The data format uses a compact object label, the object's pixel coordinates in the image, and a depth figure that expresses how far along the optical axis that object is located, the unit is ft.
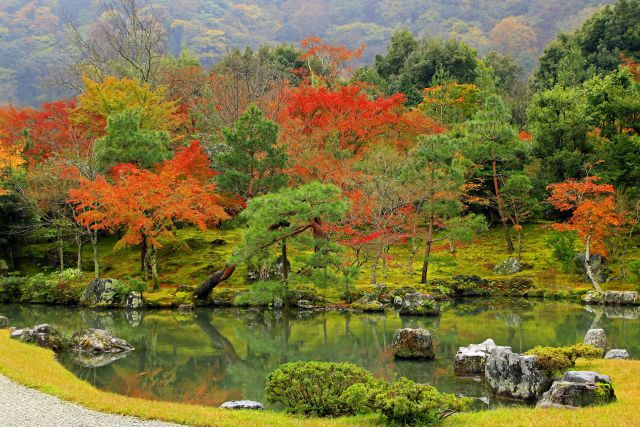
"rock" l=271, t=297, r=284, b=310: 75.55
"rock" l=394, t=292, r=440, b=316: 69.87
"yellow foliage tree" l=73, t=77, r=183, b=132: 99.50
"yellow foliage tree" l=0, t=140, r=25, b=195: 88.12
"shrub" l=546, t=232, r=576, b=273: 87.15
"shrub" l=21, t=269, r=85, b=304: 79.92
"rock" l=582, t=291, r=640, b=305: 74.74
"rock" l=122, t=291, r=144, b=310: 75.46
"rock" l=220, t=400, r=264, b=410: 32.17
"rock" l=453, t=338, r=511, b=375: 42.27
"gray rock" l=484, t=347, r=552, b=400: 35.04
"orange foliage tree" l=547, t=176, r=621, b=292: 79.20
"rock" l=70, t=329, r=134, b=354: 50.39
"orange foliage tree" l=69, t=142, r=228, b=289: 75.31
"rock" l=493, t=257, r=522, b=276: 91.91
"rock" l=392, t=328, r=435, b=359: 47.70
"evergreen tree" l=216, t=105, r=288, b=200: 79.36
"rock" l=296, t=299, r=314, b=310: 74.28
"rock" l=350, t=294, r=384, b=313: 72.84
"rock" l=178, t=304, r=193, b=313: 74.67
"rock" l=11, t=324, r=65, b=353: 48.83
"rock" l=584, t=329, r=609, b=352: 46.75
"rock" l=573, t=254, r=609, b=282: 84.87
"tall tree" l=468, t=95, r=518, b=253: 94.94
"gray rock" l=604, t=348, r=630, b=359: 42.60
